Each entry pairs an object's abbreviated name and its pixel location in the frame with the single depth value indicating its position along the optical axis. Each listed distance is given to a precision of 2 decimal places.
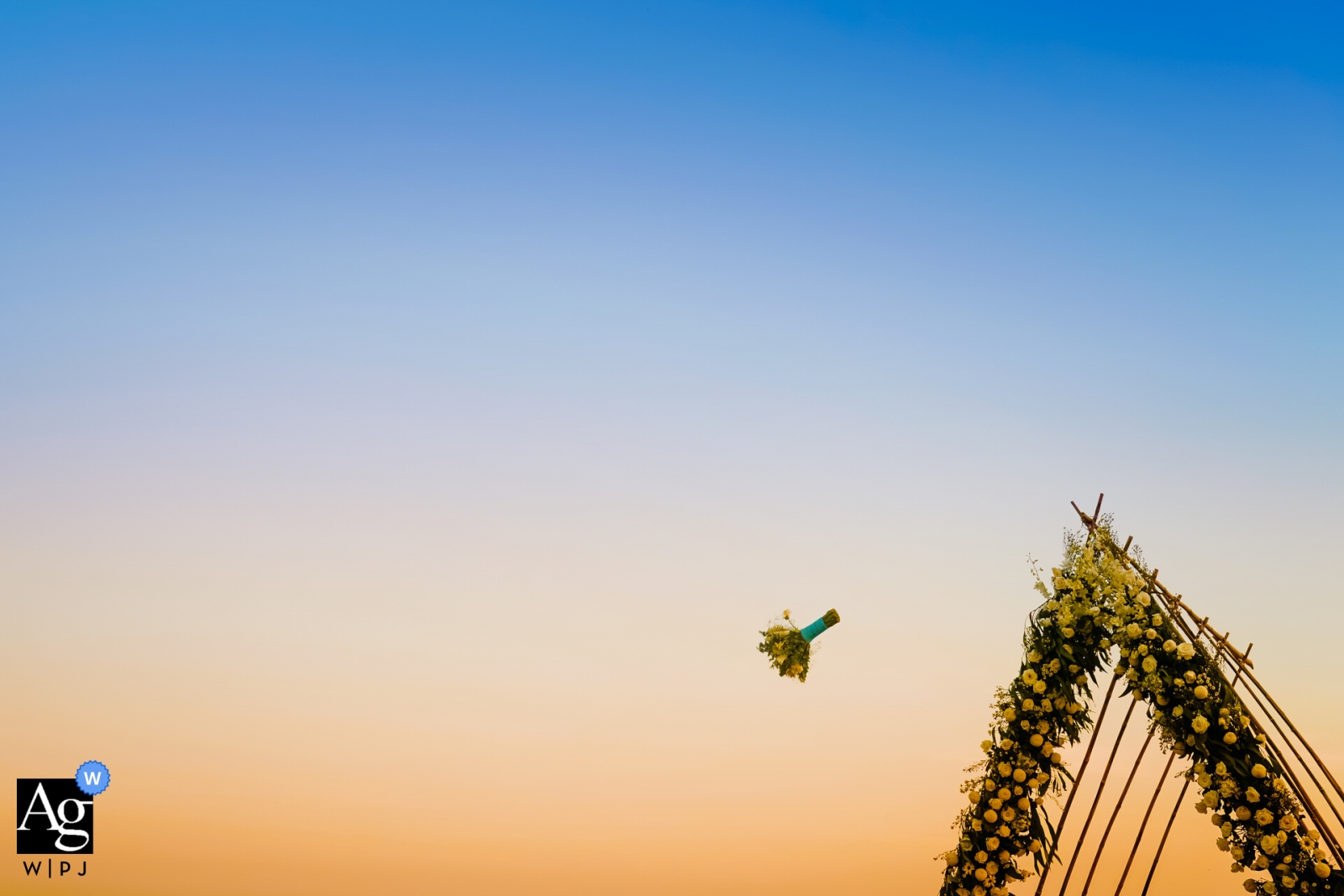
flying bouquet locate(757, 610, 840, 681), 11.18
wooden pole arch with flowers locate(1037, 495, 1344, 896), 9.85
